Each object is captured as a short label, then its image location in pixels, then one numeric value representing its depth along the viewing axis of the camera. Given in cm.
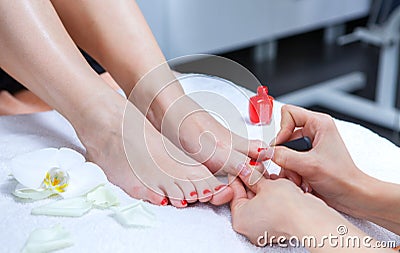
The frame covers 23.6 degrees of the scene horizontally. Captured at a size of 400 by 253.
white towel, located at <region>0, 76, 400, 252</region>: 85
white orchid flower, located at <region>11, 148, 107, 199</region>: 93
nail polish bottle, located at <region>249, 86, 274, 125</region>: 107
